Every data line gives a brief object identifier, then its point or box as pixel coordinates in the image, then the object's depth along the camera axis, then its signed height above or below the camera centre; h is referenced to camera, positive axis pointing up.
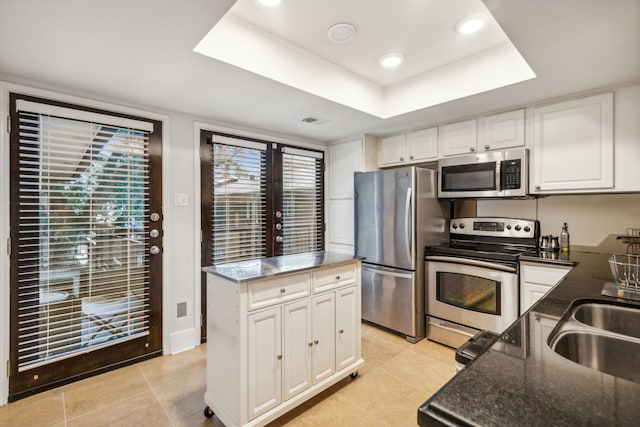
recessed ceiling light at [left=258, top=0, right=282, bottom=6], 1.72 +1.19
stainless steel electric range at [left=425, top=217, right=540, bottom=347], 2.51 -0.59
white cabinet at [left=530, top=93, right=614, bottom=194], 2.26 +0.51
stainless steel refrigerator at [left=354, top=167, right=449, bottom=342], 2.95 -0.28
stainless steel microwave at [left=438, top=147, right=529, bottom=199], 2.58 +0.34
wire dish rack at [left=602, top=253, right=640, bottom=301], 1.22 -0.33
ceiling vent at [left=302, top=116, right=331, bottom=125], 2.99 +0.91
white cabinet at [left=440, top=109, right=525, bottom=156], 2.66 +0.72
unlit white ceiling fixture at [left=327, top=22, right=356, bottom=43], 1.95 +1.18
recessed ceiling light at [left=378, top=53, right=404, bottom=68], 2.31 +1.18
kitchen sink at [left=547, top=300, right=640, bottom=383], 0.90 -0.41
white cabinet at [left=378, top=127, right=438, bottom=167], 3.20 +0.71
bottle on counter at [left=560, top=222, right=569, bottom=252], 2.57 -0.24
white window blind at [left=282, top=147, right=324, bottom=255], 3.62 +0.13
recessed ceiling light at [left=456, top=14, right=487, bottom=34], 1.86 +1.18
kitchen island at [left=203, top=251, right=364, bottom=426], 1.65 -0.74
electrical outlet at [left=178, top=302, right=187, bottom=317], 2.80 -0.90
